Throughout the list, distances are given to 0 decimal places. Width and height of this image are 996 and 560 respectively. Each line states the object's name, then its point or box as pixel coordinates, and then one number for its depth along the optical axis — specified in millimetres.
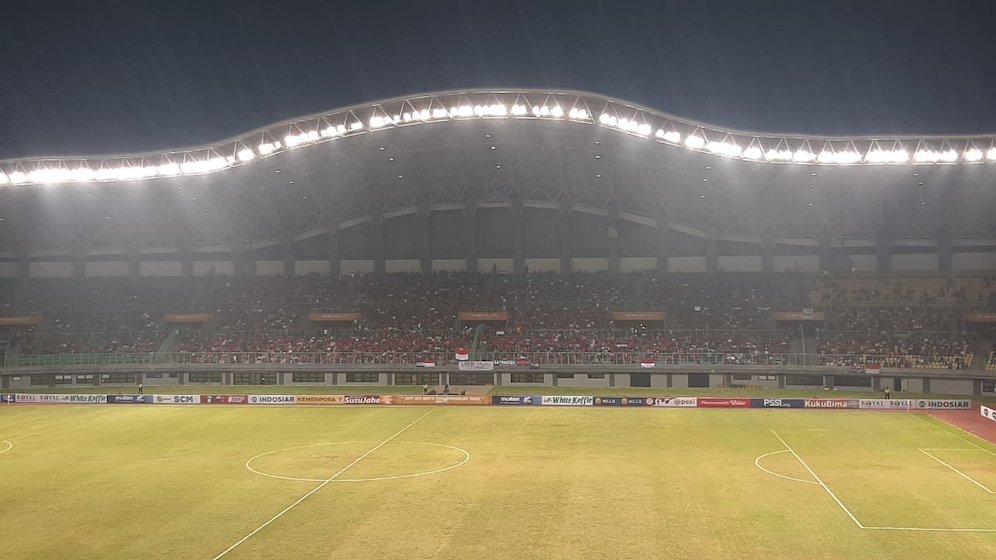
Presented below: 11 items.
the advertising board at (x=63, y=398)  55844
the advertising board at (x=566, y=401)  51875
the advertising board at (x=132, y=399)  55312
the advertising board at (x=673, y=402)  51438
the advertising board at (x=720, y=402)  51062
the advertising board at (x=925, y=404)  49031
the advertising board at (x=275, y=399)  54000
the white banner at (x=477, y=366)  61844
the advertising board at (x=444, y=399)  52875
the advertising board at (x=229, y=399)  54781
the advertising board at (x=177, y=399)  55062
